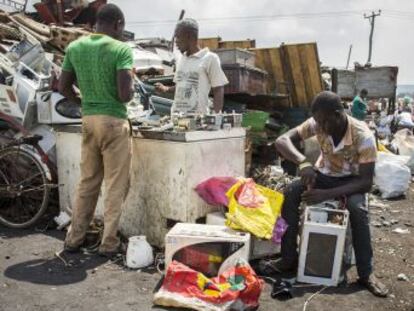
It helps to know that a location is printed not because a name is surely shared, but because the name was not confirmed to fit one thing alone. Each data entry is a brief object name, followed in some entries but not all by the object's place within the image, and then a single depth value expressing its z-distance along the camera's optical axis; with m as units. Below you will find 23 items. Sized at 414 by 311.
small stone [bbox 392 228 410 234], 5.45
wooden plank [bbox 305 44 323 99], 8.99
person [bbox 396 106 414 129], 15.07
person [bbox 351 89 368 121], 10.88
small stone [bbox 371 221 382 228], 5.75
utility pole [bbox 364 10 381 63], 37.94
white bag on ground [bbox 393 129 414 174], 9.84
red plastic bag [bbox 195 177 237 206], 4.10
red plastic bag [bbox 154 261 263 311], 3.12
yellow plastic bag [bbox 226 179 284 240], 3.73
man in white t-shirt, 4.58
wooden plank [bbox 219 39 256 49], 10.95
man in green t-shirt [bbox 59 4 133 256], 3.83
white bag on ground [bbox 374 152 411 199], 7.43
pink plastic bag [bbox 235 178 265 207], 3.86
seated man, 3.68
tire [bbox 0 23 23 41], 6.61
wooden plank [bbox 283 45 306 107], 9.20
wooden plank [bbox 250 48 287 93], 9.40
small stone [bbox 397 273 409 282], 3.90
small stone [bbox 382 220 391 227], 5.78
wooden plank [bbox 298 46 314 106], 9.11
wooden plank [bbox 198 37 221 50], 11.15
